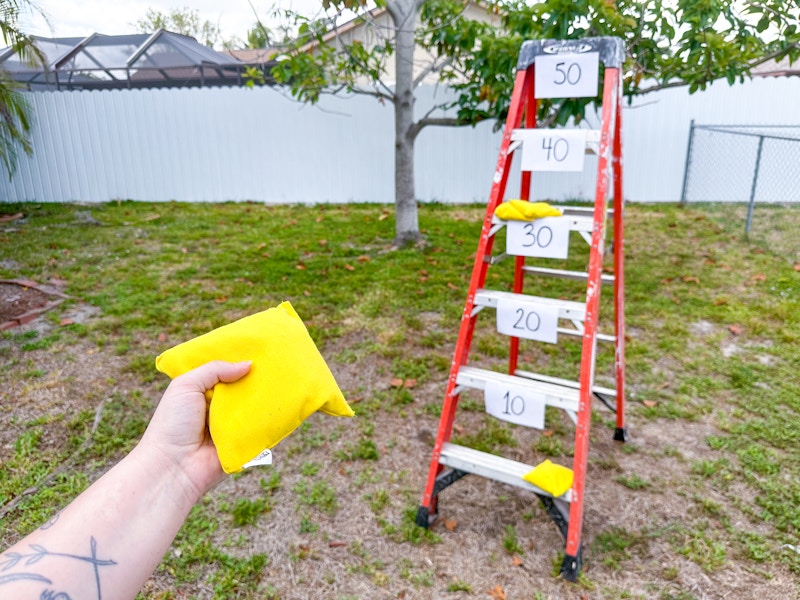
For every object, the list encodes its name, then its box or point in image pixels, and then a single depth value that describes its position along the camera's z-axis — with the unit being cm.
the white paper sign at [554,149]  225
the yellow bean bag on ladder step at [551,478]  224
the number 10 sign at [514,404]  229
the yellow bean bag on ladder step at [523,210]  226
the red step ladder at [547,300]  223
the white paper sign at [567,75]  227
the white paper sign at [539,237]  223
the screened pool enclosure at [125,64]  1167
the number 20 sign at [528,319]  228
